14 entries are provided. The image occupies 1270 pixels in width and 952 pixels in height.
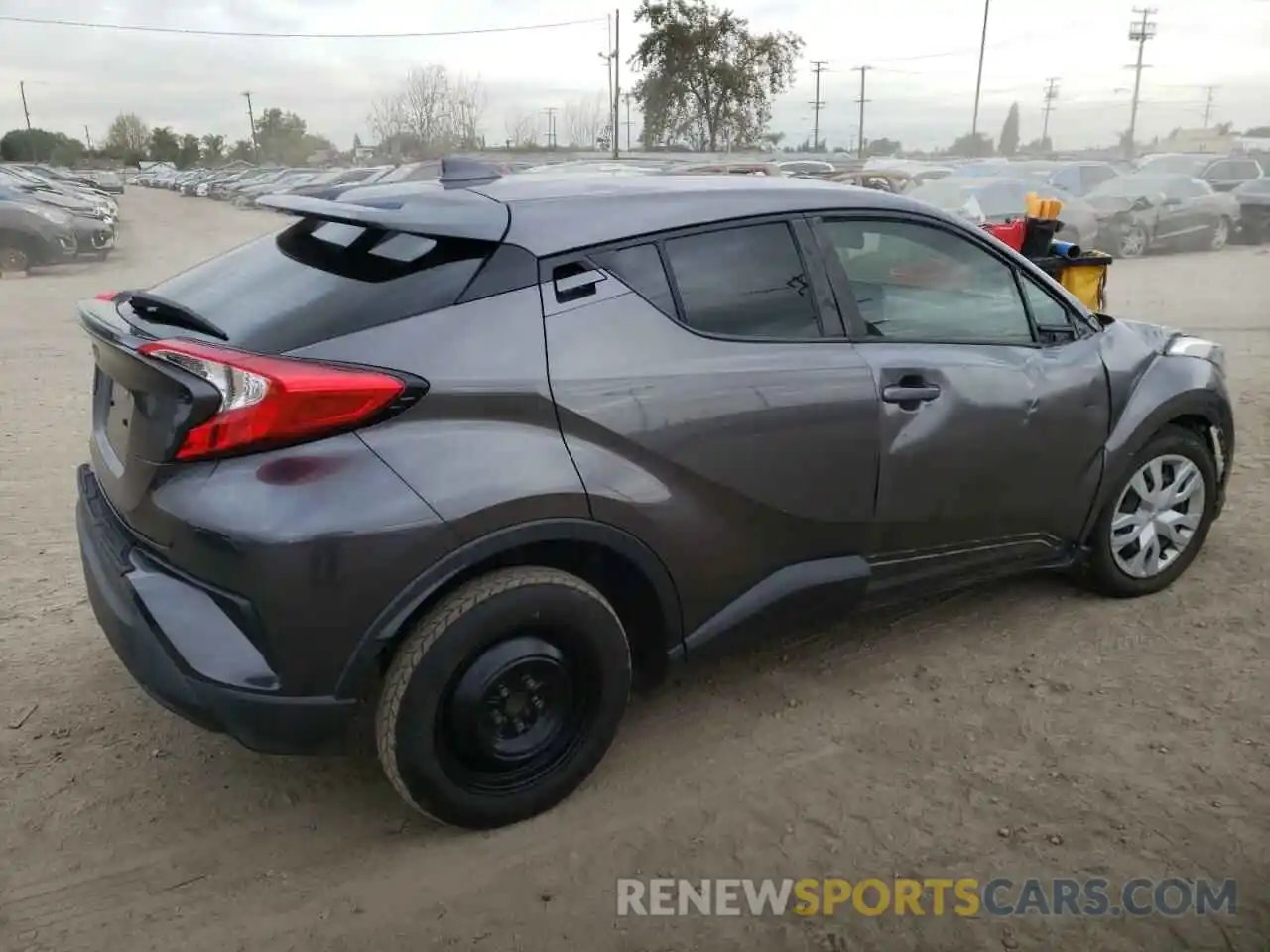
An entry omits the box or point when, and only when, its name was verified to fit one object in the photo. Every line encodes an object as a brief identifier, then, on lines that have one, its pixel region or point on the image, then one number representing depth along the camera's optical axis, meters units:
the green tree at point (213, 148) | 79.32
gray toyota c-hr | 2.21
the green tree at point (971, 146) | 56.06
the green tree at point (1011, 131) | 67.38
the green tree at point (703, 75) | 39.66
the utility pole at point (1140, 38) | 56.22
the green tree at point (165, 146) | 83.12
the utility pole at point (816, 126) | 62.81
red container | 5.65
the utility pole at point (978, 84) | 49.14
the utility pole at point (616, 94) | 38.75
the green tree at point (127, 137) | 89.66
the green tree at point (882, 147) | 59.72
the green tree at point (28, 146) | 73.56
